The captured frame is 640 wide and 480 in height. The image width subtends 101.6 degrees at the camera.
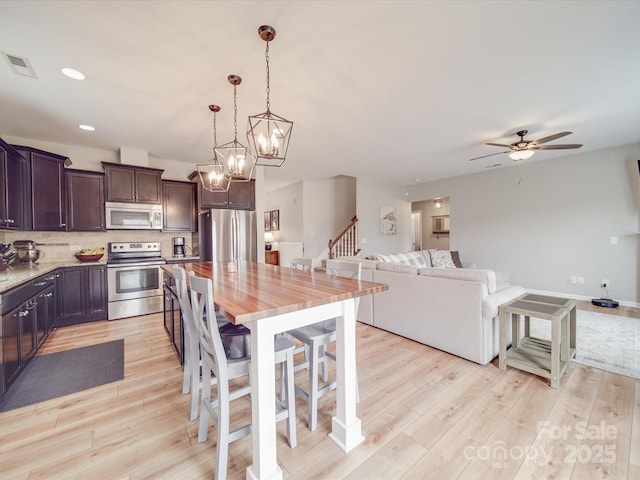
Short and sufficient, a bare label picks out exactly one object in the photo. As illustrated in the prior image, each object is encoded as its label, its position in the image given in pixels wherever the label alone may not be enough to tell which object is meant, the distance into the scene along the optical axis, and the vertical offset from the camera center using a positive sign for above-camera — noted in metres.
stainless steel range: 3.84 -0.58
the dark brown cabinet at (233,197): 4.71 +0.78
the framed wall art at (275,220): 8.41 +0.60
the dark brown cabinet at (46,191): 3.31 +0.69
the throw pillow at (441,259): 4.58 -0.42
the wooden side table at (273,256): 7.73 -0.53
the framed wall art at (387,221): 7.18 +0.43
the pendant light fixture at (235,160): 2.36 +0.78
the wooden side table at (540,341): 2.10 -1.00
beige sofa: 2.47 -0.75
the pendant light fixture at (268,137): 1.79 +0.78
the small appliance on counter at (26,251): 3.49 -0.11
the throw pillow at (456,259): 4.90 -0.45
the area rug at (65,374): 2.09 -1.21
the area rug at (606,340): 2.46 -1.22
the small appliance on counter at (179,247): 4.70 -0.13
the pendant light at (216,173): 2.86 +0.75
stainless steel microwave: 4.00 +0.40
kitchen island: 1.21 -0.43
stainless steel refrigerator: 4.48 +0.07
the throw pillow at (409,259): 3.80 -0.35
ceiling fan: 3.60 +1.22
